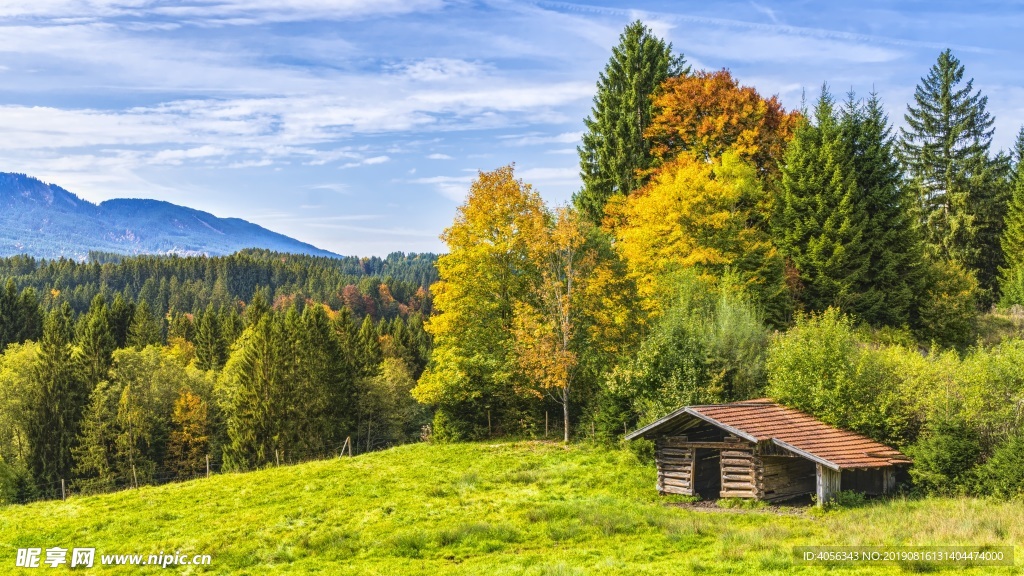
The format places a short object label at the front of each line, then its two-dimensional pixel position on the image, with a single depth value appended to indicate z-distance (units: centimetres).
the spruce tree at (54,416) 6488
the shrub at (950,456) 2366
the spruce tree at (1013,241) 5831
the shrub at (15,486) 5712
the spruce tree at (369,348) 7875
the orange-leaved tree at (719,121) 5088
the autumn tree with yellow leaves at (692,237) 3966
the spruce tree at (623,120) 5666
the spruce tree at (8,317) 9808
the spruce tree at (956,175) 6206
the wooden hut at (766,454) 2455
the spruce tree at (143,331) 8781
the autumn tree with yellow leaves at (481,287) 4075
